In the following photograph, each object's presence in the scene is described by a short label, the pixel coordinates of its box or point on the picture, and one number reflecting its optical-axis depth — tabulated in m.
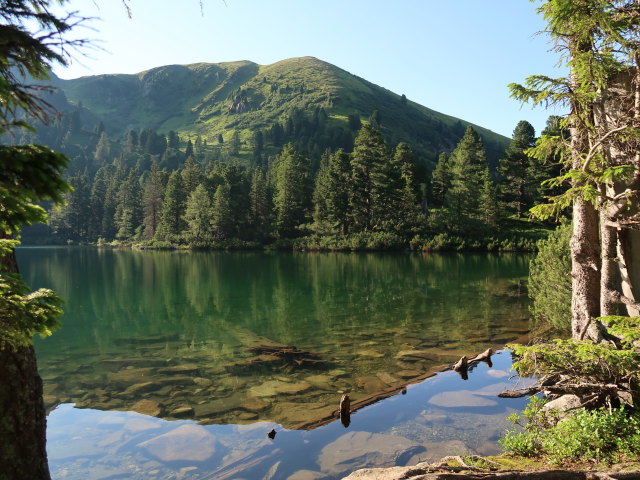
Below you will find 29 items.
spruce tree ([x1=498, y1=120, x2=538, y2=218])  77.44
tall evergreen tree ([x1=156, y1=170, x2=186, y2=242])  97.12
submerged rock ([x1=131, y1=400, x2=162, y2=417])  11.67
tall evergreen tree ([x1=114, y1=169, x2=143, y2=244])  116.31
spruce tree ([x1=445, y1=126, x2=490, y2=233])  70.91
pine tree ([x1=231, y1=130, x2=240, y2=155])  186.12
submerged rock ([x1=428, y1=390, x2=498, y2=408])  11.47
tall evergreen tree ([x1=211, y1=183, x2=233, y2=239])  87.56
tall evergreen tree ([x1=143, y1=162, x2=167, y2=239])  106.86
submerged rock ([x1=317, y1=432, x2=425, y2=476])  8.57
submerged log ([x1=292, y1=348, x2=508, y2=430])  10.61
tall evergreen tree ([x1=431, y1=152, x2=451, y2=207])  86.66
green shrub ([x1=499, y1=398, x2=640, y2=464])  6.40
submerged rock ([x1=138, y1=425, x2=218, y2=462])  9.34
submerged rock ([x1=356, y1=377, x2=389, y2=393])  12.85
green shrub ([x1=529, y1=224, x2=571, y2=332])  16.05
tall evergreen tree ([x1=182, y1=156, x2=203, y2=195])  101.99
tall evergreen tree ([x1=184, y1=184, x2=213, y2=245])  89.88
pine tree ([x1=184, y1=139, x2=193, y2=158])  185.61
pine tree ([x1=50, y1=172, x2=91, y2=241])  125.99
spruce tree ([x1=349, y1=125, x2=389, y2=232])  74.62
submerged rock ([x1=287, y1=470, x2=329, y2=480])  8.24
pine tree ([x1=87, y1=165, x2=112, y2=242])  127.88
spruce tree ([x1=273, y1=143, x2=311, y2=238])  87.12
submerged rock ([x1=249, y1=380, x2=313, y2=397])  12.59
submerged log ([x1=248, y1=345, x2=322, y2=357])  16.38
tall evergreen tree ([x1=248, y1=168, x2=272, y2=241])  90.50
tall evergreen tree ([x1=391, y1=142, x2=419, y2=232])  74.06
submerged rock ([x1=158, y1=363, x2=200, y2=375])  14.84
